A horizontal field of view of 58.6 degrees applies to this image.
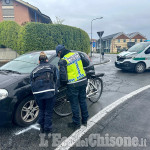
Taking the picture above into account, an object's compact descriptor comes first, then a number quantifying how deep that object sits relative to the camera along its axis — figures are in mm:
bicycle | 3287
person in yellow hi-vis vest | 2634
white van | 8281
